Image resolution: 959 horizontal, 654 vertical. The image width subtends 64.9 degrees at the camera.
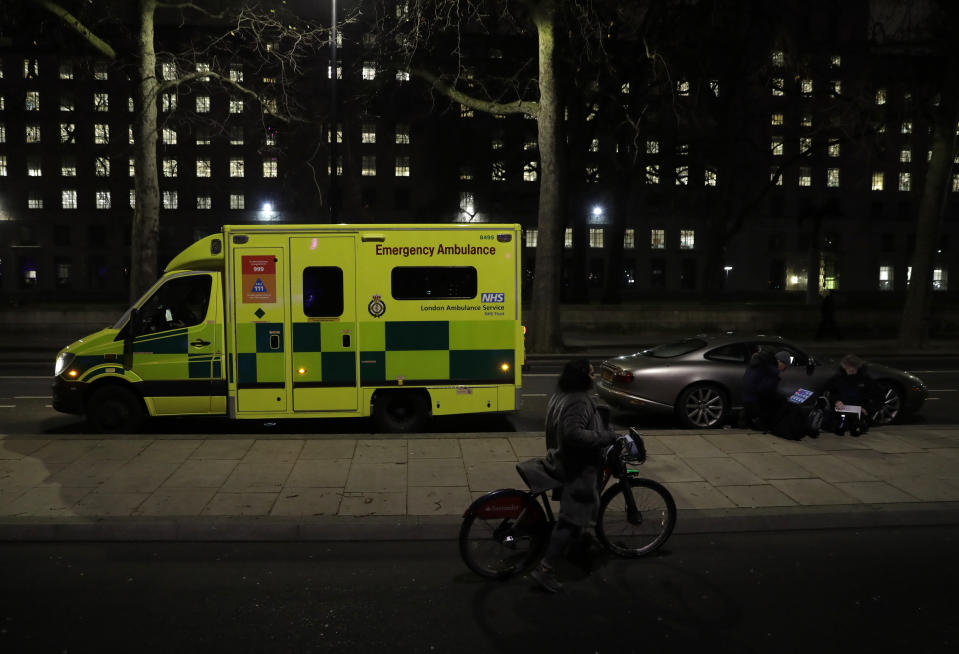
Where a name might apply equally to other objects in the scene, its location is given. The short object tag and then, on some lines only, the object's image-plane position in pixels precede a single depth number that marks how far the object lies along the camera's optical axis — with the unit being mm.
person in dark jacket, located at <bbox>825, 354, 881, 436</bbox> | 9430
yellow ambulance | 9531
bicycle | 5336
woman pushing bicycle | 5043
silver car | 10625
